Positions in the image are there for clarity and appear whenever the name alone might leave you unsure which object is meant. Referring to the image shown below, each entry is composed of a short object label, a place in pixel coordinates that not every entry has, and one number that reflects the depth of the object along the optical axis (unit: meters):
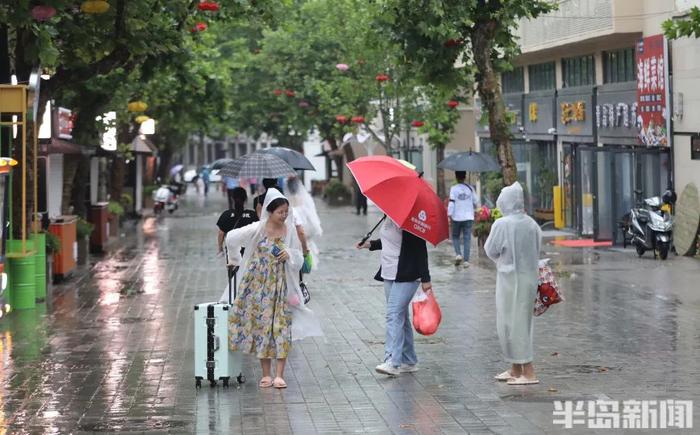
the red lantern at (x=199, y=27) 22.22
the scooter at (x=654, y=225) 24.00
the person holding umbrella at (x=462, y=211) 23.80
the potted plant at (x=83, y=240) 27.42
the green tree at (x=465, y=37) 19.53
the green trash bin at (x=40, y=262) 19.00
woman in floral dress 11.50
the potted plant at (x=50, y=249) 21.91
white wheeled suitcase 11.50
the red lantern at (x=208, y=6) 19.47
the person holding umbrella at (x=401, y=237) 11.81
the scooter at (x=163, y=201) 51.09
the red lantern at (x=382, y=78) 38.75
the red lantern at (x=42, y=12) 16.03
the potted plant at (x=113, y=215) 35.62
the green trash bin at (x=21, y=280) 18.22
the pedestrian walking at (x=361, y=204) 47.57
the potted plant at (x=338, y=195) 58.59
